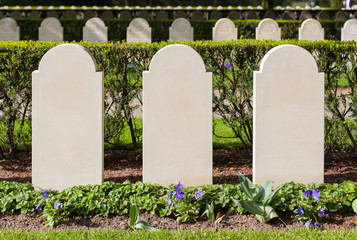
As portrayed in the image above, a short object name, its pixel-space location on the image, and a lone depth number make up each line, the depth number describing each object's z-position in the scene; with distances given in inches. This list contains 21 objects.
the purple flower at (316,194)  158.9
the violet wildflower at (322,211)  157.2
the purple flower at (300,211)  157.3
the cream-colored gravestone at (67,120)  175.5
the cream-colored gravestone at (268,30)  566.9
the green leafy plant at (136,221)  151.3
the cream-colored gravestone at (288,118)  175.3
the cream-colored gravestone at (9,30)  531.5
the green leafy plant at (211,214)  157.8
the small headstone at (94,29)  561.3
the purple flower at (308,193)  161.0
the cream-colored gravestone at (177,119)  176.1
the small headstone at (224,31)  562.3
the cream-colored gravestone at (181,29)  570.3
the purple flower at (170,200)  160.4
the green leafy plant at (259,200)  156.9
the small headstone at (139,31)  555.2
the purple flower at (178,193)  157.6
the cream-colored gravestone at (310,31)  555.5
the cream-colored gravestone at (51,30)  551.2
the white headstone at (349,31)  536.7
